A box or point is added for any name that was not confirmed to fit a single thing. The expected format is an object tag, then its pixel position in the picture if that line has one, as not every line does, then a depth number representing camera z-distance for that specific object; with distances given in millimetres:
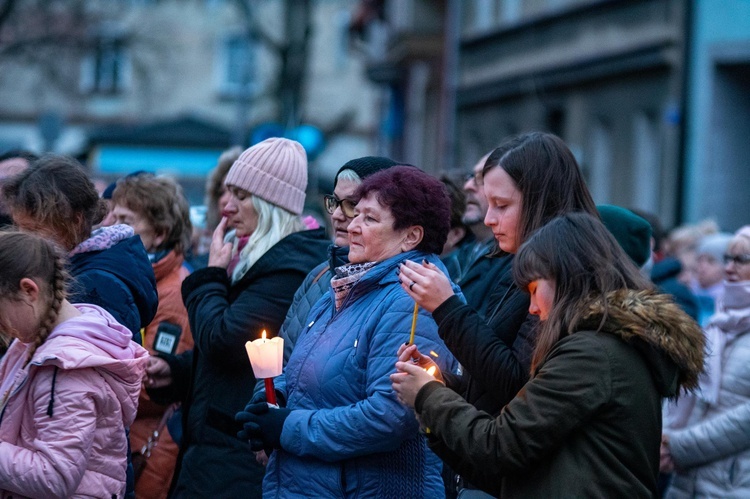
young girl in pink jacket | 7513
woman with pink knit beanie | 9937
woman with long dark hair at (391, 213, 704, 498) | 6796
